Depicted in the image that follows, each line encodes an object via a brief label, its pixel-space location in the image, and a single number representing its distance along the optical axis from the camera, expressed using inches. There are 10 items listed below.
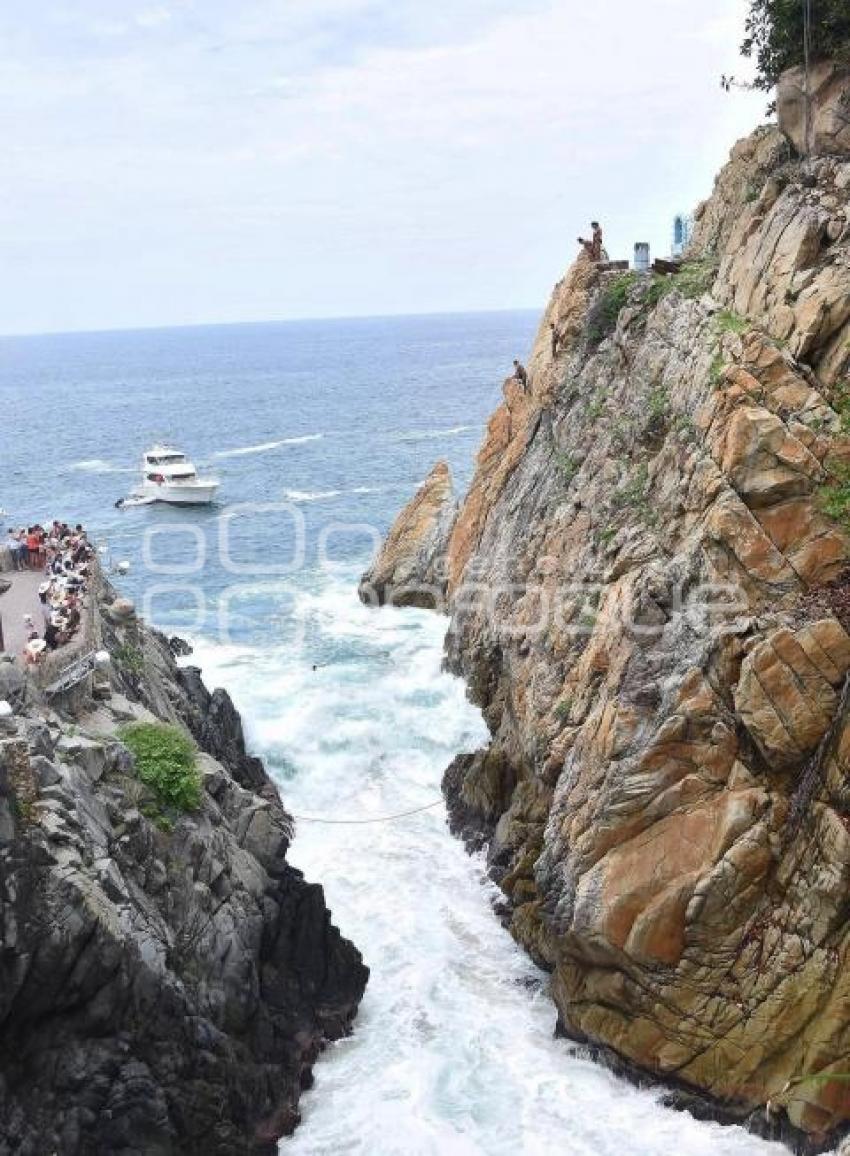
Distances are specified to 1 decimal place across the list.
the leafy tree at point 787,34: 1060.5
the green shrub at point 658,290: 1203.9
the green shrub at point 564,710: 994.7
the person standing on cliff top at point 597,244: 1409.9
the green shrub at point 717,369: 928.3
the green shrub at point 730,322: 968.3
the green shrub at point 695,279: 1142.3
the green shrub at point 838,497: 805.2
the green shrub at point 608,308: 1295.5
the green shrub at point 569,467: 1221.1
